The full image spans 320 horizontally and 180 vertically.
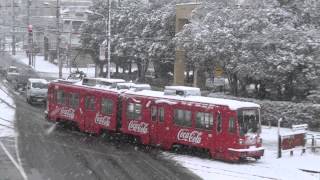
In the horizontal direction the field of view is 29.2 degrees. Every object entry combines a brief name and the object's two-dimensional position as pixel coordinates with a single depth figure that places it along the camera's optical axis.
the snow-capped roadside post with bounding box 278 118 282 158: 25.72
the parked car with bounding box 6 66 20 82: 68.38
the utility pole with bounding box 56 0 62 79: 56.08
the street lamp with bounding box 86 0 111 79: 46.65
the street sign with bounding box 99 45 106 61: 50.84
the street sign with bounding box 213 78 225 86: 55.42
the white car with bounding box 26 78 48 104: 48.75
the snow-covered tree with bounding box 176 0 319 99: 36.78
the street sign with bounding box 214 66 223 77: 44.16
